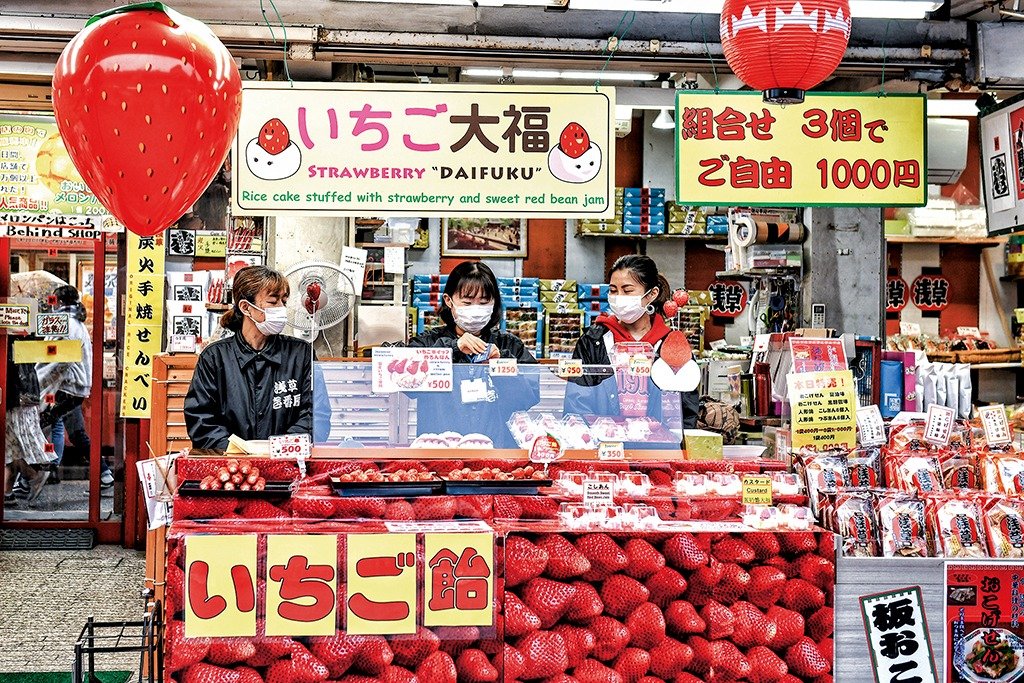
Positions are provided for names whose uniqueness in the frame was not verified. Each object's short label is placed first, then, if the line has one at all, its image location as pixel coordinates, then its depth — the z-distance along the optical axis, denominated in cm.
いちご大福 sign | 483
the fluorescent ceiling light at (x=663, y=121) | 1057
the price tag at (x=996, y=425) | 411
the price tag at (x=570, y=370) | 409
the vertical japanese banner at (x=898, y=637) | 314
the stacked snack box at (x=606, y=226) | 1127
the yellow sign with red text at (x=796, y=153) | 499
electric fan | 621
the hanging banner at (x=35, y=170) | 736
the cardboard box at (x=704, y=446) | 398
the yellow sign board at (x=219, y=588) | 287
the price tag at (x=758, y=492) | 329
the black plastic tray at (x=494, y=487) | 331
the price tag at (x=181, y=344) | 749
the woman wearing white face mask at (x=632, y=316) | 509
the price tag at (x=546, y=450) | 388
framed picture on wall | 1170
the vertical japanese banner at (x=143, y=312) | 736
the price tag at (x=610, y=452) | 388
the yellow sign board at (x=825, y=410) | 420
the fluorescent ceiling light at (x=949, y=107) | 838
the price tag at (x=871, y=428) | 420
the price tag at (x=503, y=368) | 402
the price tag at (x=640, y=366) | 414
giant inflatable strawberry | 278
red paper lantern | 392
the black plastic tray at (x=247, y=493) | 314
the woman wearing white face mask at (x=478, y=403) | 402
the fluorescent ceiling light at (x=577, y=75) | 892
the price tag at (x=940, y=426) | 409
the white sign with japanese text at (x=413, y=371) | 403
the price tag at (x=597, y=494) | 318
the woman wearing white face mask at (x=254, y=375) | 512
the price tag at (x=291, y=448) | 367
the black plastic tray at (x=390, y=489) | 328
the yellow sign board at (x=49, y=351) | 789
